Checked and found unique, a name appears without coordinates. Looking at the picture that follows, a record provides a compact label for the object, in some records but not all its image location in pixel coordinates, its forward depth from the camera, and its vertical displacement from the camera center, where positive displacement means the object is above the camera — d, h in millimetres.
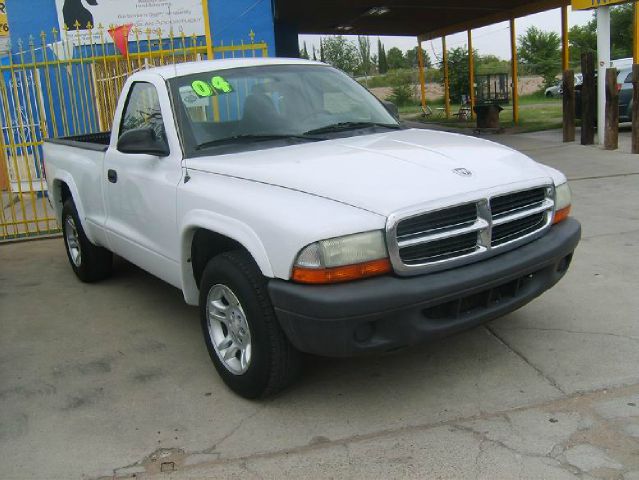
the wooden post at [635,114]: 11195 -553
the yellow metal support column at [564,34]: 17125 +1459
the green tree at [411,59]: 60250 +4030
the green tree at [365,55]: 50419 +3932
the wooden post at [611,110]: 11688 -474
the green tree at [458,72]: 28109 +1026
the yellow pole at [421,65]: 25250 +1317
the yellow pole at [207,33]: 8867 +1129
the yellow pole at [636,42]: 11992 +731
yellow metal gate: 8336 +598
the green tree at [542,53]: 41688 +2617
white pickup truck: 3018 -560
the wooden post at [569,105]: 13344 -364
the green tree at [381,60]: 60172 +3903
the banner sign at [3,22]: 10766 +1821
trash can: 18122 -549
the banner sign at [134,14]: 10711 +1785
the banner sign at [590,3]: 11398 +1452
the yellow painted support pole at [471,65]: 22305 +1041
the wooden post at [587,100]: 12594 -271
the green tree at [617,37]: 46125 +3506
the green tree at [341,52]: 46503 +3903
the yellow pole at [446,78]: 23891 +711
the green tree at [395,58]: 67725 +4555
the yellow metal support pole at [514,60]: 19547 +947
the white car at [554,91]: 35300 -123
